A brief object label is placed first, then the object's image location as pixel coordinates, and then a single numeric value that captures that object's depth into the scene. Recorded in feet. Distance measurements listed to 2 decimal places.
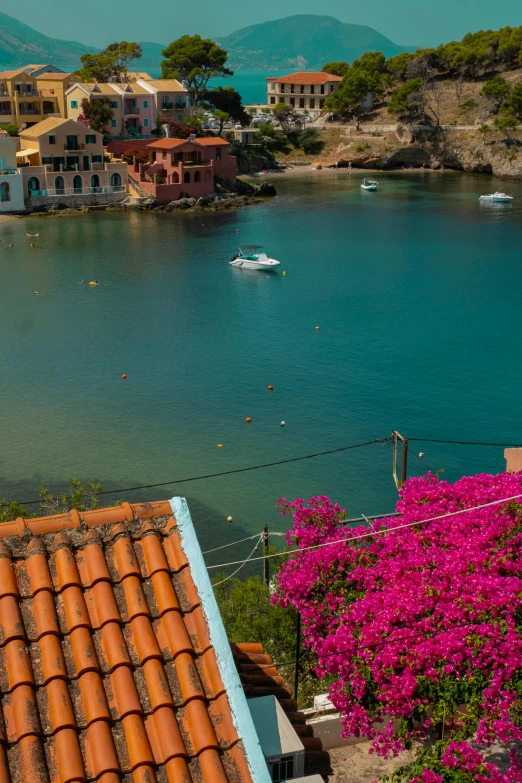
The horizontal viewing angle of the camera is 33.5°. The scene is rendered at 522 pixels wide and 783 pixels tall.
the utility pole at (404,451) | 84.43
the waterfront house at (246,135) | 375.86
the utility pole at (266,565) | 71.27
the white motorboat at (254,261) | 210.18
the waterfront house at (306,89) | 446.60
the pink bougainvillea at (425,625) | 36.24
